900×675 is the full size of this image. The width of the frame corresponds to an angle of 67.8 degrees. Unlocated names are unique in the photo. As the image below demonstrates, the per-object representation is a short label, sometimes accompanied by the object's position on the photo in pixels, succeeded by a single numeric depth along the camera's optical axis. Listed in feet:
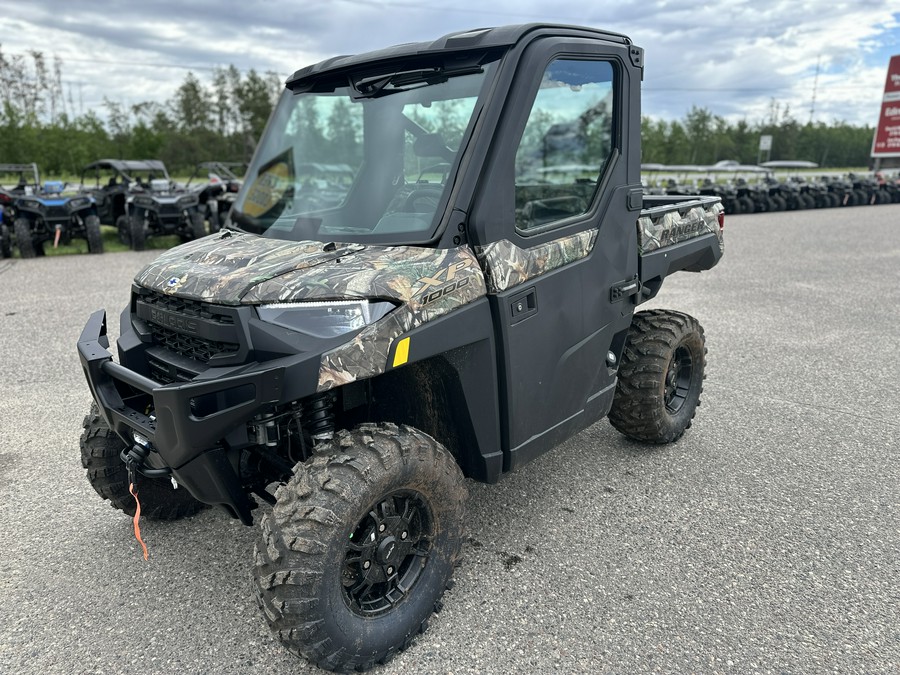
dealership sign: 123.54
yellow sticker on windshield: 10.72
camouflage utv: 7.29
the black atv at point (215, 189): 42.70
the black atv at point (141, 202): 40.86
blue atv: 38.58
